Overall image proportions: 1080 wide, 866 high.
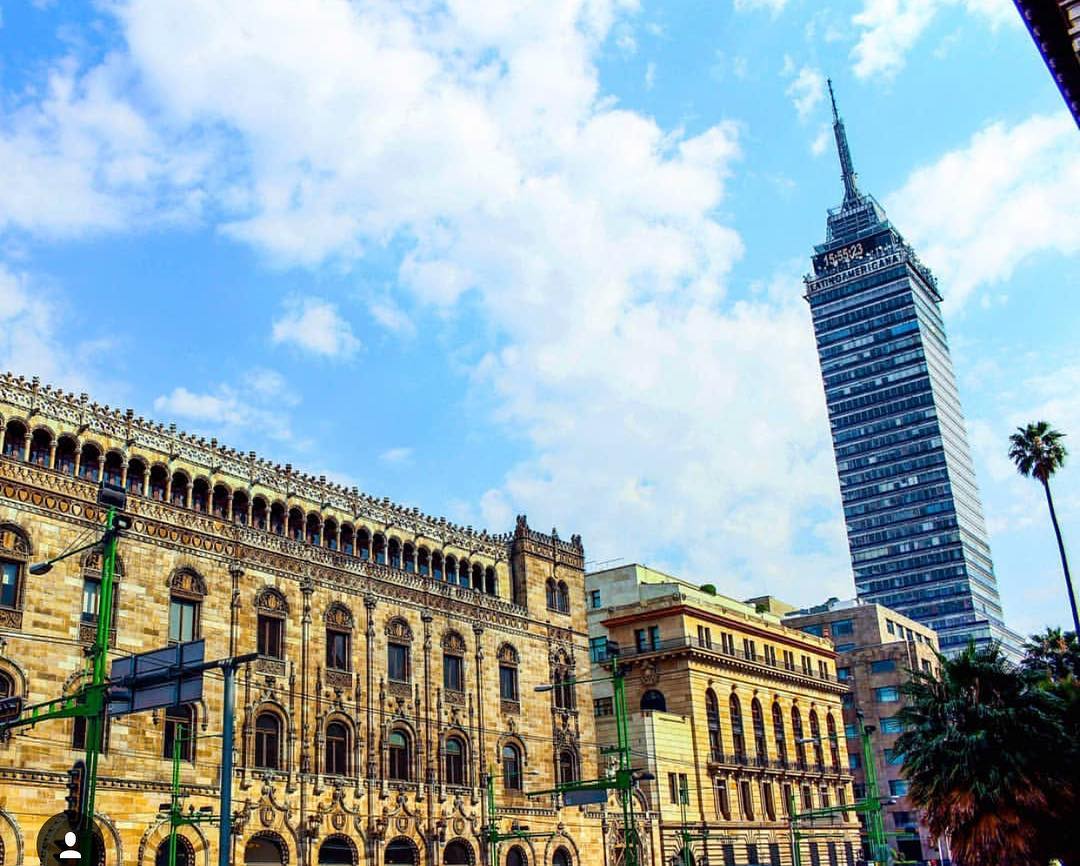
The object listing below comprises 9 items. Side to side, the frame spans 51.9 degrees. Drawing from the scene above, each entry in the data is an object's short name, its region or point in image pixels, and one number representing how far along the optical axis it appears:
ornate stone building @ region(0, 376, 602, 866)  42.03
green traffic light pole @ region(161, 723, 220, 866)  39.41
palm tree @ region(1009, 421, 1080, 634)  62.09
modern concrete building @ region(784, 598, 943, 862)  106.62
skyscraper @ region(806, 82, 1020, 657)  179.75
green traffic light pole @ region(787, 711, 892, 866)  67.25
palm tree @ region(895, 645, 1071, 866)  35.00
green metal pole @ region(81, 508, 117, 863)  24.03
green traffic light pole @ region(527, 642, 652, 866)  47.72
